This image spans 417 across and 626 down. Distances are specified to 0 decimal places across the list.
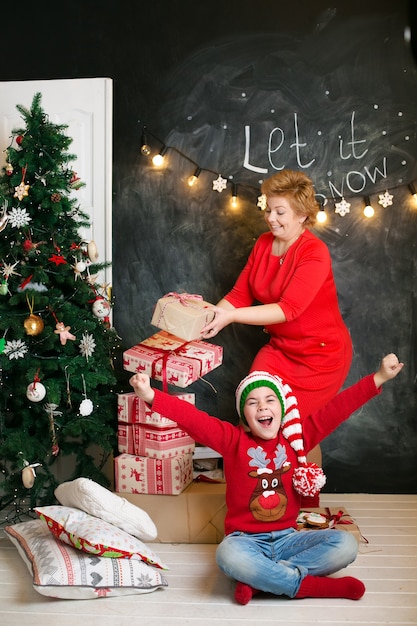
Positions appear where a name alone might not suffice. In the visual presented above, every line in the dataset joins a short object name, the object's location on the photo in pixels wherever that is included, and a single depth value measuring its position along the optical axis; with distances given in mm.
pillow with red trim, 2896
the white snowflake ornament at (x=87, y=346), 3656
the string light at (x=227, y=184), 4242
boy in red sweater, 2834
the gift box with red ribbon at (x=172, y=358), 3502
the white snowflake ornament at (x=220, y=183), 4305
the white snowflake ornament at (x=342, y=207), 4250
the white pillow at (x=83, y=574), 2814
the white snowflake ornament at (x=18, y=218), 3621
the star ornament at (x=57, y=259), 3611
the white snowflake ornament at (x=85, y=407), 3602
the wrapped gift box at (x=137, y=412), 3562
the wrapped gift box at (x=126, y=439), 3639
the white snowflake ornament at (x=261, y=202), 4285
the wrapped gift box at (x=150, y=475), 3488
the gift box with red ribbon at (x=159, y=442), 3541
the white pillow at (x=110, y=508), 3096
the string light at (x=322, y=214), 4234
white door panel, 4363
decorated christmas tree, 3602
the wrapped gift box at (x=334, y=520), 3407
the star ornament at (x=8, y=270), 3615
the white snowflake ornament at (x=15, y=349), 3598
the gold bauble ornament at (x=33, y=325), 3551
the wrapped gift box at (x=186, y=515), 3498
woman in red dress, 3617
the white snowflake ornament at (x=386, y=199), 4230
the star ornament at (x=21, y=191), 3600
